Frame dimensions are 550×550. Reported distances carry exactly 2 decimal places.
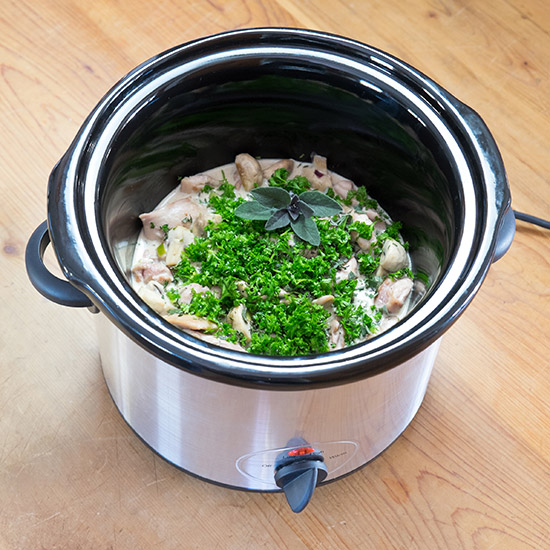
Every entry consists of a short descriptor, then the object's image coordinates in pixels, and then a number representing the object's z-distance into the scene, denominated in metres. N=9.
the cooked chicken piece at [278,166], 1.32
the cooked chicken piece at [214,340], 1.06
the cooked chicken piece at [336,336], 1.13
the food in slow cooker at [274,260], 1.13
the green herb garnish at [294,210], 1.21
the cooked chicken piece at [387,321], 1.18
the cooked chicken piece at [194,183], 1.30
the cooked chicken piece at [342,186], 1.32
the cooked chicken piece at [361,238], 1.26
